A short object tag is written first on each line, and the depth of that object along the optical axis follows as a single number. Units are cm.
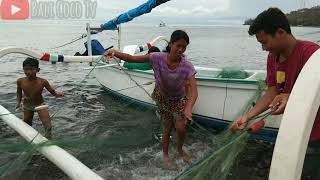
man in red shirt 185
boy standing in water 392
